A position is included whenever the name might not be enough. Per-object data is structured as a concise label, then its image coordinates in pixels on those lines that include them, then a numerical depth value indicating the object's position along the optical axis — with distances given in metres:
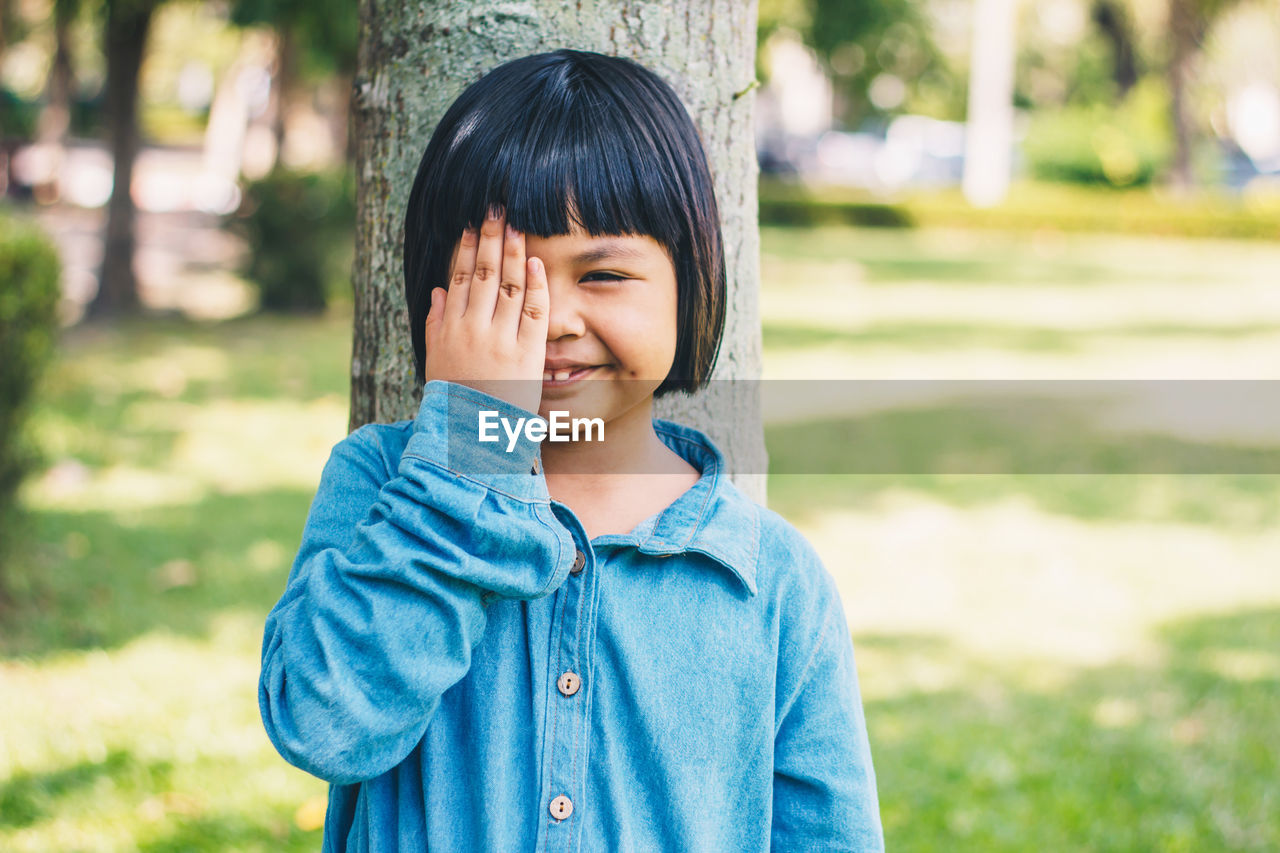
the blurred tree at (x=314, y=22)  9.64
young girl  1.21
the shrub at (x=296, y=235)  11.67
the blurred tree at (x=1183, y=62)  25.95
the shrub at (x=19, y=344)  4.12
